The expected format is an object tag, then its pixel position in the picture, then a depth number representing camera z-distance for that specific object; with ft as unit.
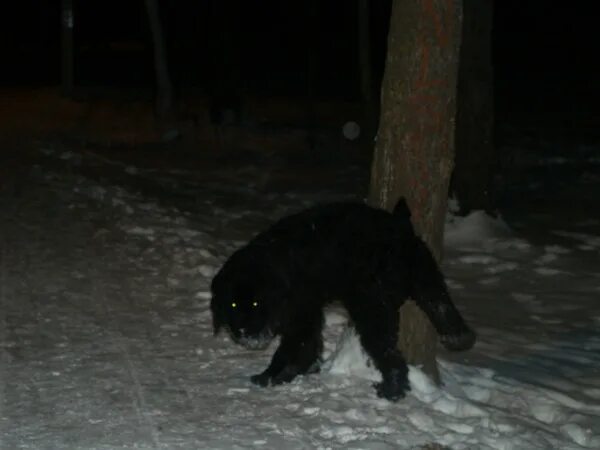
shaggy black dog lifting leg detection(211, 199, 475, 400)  21.15
